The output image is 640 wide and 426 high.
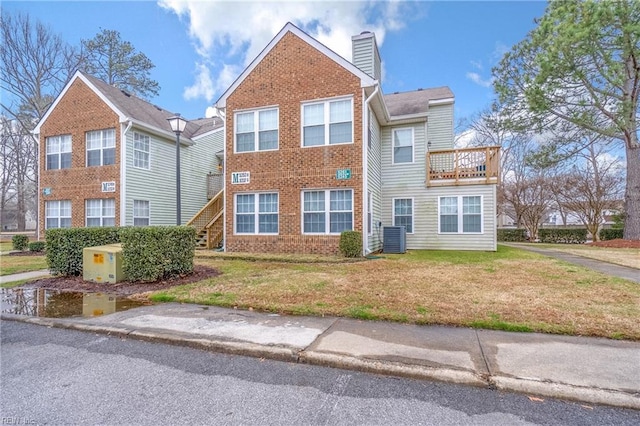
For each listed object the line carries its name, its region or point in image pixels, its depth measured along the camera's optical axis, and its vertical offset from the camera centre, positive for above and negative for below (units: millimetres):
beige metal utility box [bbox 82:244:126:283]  7254 -1177
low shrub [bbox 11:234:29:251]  15586 -1375
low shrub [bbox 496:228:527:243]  26906 -1940
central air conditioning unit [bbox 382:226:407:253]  12961 -1086
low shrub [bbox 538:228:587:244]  23984 -1814
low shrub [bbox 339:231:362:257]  10820 -1058
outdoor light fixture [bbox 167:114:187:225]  9234 +2614
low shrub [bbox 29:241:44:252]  14312 -1448
